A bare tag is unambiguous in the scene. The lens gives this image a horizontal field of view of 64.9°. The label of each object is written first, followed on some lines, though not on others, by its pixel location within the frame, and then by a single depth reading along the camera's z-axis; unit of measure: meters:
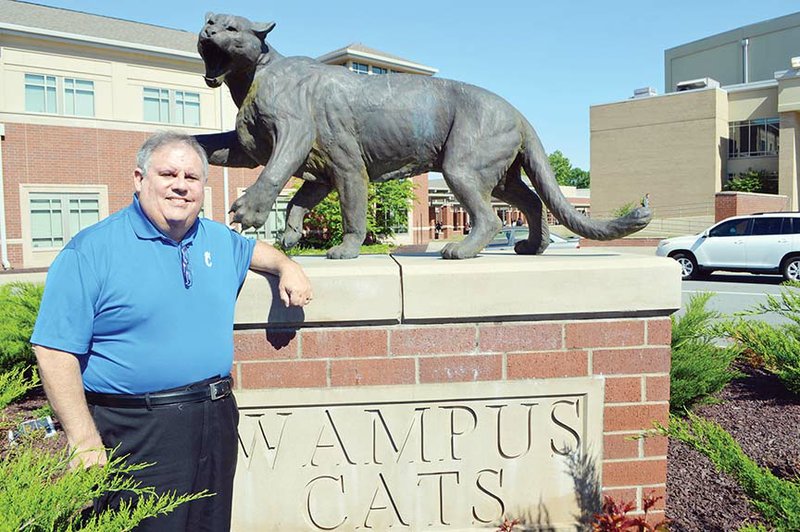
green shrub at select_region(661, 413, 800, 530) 1.97
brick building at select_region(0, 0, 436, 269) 21.59
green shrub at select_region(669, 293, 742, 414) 4.41
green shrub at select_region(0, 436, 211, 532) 1.57
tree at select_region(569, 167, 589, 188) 104.50
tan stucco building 32.56
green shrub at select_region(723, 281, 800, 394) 4.42
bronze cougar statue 3.13
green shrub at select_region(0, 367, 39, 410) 2.65
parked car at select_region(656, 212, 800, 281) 13.80
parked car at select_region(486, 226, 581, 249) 13.27
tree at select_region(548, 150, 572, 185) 95.04
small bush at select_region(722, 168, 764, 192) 33.34
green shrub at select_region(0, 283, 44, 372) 5.31
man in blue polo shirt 1.94
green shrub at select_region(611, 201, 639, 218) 31.25
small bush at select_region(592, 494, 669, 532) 2.62
